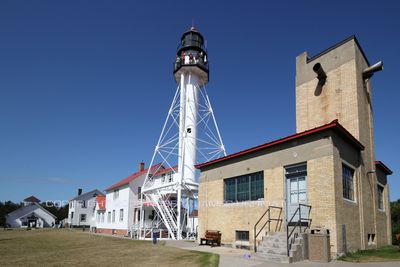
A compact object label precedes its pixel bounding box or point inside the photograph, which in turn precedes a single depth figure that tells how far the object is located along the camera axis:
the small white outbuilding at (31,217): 68.19
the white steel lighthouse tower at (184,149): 28.43
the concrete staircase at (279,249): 12.70
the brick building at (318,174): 14.58
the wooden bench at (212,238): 19.61
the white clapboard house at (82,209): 65.50
